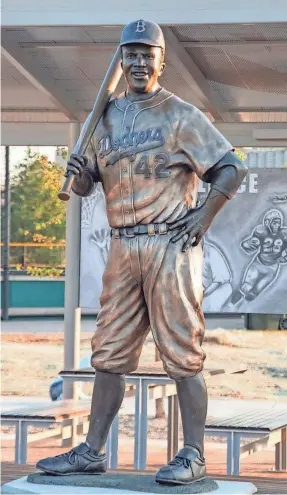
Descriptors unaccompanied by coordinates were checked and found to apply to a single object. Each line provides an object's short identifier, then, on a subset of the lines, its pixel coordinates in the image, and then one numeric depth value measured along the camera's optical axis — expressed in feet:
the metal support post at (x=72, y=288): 38.52
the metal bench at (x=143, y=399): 32.73
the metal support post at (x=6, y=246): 100.63
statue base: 17.98
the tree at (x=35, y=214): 111.55
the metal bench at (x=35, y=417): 31.68
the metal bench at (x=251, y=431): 30.09
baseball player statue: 18.53
